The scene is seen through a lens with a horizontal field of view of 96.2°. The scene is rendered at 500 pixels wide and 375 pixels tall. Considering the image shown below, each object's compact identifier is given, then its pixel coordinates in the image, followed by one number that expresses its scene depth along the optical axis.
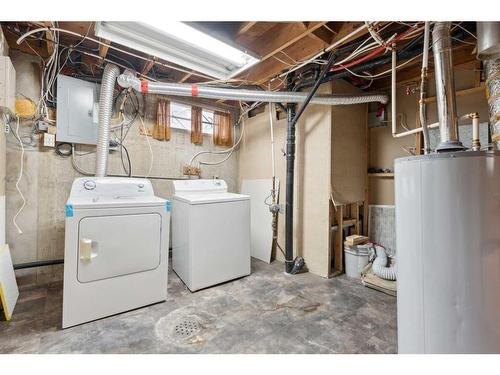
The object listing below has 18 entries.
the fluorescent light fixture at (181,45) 1.83
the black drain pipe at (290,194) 2.87
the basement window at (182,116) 3.38
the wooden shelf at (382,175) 2.96
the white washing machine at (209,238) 2.40
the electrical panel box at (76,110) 2.51
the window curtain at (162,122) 3.21
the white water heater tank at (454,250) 1.03
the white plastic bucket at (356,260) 2.74
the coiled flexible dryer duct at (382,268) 2.43
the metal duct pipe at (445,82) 1.26
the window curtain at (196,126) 3.52
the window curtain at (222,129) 3.80
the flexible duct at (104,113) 2.50
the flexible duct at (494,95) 1.41
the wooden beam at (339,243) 2.87
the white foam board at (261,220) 3.35
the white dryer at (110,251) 1.79
